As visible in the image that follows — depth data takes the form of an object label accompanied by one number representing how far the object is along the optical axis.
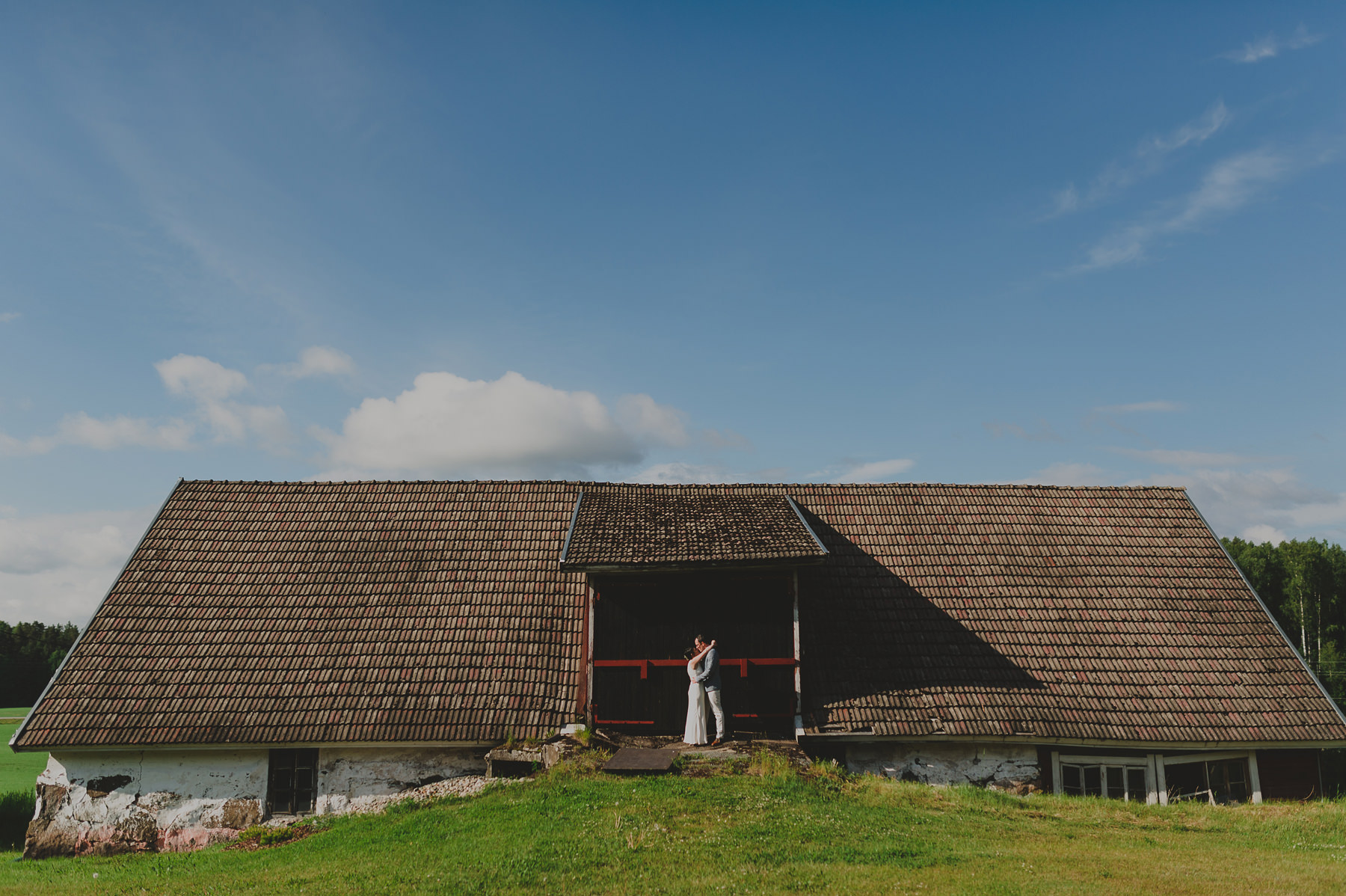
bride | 12.95
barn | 13.60
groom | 13.02
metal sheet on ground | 11.74
